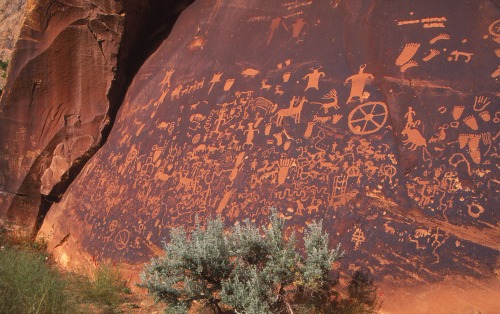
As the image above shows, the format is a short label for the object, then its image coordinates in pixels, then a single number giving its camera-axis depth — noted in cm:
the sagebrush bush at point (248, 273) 310
